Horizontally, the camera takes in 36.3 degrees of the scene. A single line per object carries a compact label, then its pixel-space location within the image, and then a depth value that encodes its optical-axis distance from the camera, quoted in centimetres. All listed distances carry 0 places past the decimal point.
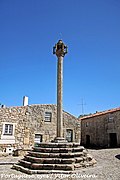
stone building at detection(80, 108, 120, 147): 2317
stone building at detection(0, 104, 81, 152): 1842
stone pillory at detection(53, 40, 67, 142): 1129
